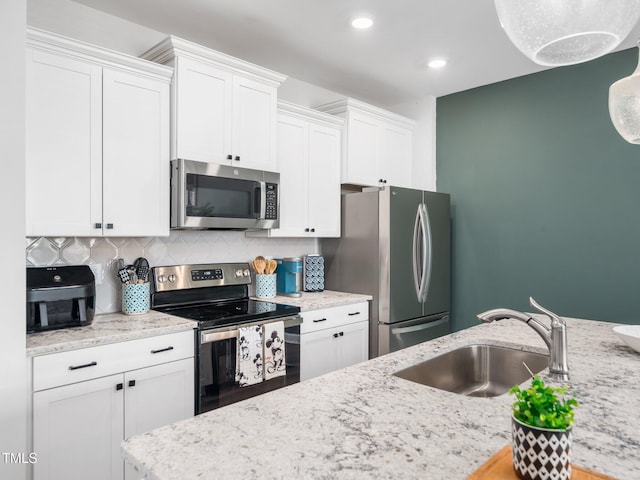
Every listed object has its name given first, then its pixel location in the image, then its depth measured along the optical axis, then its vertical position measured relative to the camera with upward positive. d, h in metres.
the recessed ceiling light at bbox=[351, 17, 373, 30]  2.69 +1.34
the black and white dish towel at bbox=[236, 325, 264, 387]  2.43 -0.66
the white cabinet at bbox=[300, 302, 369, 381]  2.90 -0.70
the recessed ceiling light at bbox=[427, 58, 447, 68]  3.31 +1.35
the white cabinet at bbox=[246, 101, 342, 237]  3.24 +0.52
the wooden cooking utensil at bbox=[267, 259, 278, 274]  3.25 -0.20
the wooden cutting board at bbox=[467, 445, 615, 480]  0.84 -0.45
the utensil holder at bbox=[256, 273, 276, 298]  3.21 -0.34
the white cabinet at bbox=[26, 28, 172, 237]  2.06 +0.50
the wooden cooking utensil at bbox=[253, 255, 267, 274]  3.22 -0.19
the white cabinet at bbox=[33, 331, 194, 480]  1.83 -0.75
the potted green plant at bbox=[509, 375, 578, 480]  0.80 -0.36
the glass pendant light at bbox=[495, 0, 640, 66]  0.91 +0.46
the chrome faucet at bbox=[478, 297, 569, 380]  1.46 -0.32
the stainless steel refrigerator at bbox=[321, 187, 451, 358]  3.32 -0.17
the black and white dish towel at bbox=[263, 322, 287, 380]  2.56 -0.66
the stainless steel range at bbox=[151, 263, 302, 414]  2.33 -0.45
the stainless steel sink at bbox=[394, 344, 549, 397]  1.77 -0.54
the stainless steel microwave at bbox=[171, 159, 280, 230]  2.53 +0.26
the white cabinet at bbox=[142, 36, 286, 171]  2.54 +0.83
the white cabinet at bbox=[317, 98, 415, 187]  3.65 +0.83
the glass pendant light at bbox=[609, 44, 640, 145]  1.50 +0.47
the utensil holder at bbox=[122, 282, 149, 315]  2.49 -0.34
